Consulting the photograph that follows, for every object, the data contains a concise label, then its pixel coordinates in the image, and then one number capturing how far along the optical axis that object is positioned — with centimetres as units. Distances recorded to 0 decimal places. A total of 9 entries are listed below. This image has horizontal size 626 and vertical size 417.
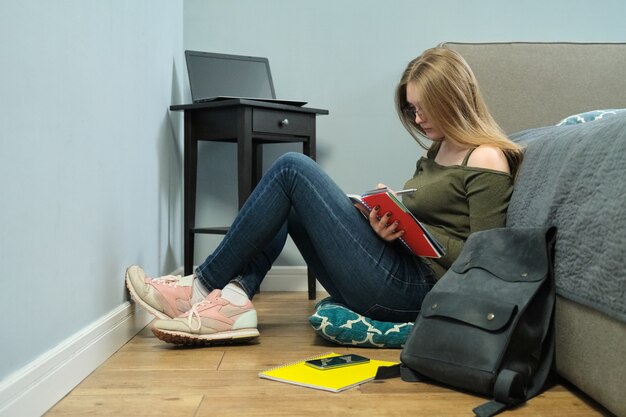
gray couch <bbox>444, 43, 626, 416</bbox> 114
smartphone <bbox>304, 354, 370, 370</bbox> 152
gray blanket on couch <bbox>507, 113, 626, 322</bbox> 115
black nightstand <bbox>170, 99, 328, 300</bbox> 243
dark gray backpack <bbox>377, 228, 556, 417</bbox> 125
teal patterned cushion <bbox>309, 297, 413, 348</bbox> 172
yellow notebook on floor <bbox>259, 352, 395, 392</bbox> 139
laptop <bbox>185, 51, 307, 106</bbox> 272
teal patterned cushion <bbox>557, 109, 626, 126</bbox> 199
